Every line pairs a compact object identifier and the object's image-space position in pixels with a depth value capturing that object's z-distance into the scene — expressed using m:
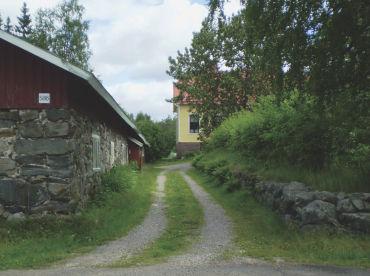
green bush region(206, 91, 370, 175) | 11.93
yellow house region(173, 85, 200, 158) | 50.59
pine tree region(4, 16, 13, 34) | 53.44
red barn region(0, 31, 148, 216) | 11.47
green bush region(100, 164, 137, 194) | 15.79
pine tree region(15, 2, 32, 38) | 52.26
